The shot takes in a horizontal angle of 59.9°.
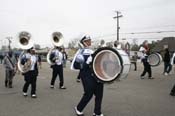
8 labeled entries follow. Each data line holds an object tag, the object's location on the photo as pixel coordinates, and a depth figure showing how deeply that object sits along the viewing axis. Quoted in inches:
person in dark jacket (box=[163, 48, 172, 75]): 348.2
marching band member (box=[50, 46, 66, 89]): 227.2
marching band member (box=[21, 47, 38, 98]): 186.7
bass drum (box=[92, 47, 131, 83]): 118.7
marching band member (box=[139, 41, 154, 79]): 295.7
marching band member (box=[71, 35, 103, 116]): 128.0
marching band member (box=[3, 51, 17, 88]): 242.8
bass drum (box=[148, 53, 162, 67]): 299.3
